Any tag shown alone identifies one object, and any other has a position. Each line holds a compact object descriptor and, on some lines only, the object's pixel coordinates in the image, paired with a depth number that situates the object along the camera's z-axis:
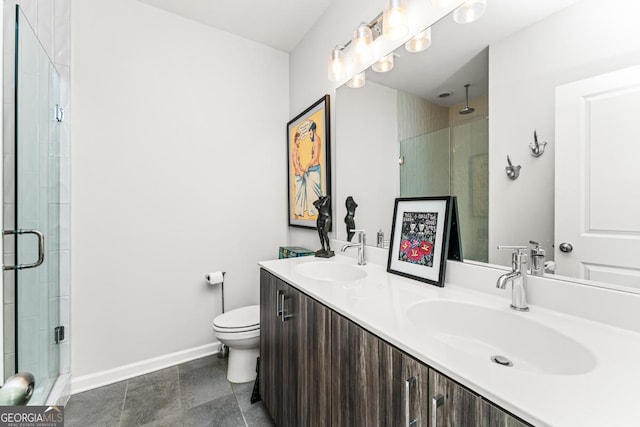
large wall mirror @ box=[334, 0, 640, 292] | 0.83
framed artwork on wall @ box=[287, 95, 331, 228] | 1.99
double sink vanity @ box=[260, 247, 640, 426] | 0.49
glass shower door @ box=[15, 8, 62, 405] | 1.24
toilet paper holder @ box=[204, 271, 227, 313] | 2.14
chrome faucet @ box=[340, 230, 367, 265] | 1.60
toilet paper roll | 2.13
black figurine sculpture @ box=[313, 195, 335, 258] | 1.79
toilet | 1.73
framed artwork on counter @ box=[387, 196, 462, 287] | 1.14
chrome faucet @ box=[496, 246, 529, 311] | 0.86
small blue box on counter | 2.11
